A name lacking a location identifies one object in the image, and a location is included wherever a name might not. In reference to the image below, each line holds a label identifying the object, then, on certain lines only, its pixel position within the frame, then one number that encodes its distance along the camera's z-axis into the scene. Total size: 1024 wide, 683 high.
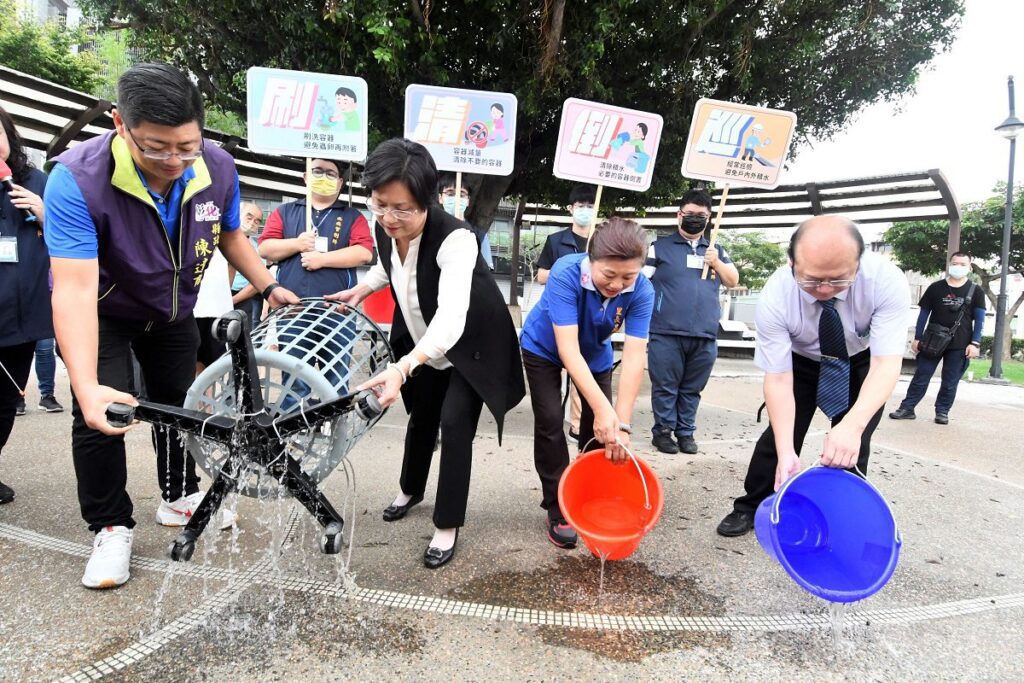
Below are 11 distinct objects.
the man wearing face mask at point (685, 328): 4.12
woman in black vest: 1.96
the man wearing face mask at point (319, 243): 3.34
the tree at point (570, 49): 6.31
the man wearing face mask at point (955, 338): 5.67
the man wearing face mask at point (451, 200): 3.99
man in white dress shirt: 1.97
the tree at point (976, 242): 19.59
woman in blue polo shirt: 2.19
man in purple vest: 1.66
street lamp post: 11.18
